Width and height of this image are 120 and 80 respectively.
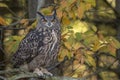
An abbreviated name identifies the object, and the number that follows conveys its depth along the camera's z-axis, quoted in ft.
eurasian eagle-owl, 34.91
